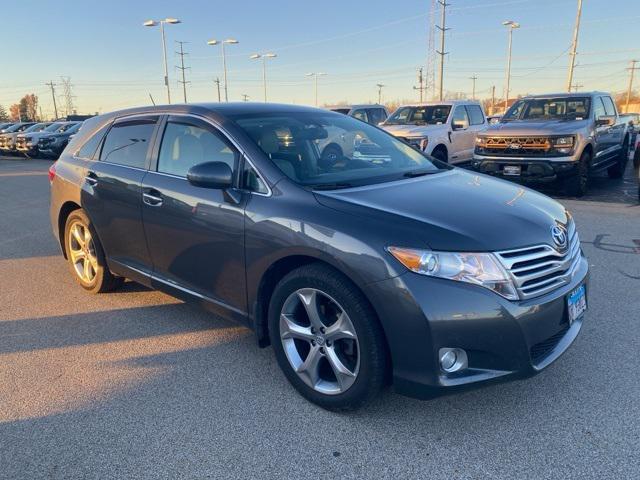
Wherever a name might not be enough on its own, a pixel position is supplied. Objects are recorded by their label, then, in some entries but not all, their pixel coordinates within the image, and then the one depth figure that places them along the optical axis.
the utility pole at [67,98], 100.64
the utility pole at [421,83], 62.72
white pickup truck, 11.65
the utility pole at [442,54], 32.25
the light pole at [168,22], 29.82
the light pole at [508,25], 36.17
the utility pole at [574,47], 30.04
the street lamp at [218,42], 38.16
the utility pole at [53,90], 100.91
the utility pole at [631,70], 65.36
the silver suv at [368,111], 14.98
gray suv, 2.49
